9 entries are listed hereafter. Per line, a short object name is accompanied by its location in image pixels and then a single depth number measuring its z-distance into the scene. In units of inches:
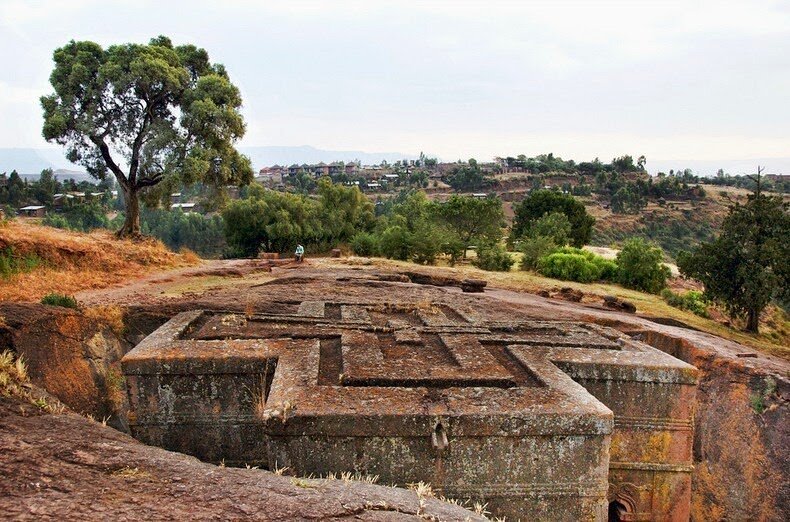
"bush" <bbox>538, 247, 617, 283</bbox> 886.4
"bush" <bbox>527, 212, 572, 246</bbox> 1316.4
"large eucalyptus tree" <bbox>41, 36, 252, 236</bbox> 742.5
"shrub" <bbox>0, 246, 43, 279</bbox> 496.1
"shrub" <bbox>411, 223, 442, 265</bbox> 985.5
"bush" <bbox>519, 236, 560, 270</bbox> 1007.6
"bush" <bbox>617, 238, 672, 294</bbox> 912.9
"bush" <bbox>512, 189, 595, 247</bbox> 1619.1
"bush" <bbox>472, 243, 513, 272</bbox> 954.7
